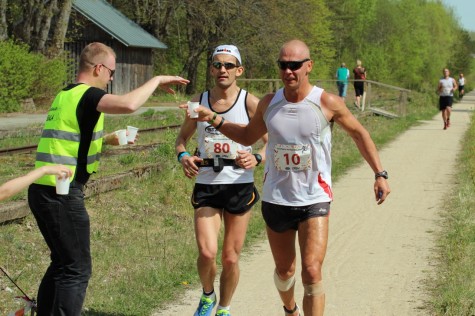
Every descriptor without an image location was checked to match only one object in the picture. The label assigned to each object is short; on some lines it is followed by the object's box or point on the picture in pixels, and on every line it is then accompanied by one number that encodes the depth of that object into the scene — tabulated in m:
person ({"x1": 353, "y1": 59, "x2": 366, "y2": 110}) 34.00
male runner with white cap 6.67
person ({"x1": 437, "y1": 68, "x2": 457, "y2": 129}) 28.53
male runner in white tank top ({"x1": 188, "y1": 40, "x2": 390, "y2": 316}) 5.91
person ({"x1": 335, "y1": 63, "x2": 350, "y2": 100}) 33.47
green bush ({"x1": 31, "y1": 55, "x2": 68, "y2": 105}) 31.66
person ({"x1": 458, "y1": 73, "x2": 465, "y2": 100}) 63.97
